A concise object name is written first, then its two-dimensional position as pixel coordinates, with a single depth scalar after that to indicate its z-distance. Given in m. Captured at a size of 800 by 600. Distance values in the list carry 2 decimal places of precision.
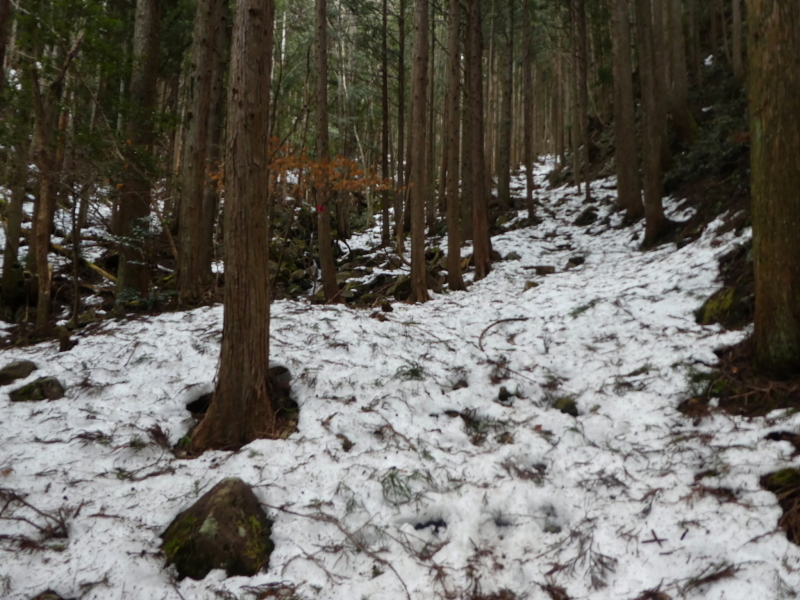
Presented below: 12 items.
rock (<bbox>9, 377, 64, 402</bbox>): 4.40
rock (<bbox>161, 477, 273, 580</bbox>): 2.80
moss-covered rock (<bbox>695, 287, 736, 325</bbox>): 5.65
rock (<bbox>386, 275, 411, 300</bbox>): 10.01
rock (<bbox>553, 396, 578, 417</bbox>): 4.71
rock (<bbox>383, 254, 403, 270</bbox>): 12.45
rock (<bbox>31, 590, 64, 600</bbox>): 2.46
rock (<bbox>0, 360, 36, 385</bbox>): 4.62
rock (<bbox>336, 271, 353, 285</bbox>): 11.87
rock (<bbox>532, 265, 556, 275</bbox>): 10.97
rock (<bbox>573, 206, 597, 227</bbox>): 14.61
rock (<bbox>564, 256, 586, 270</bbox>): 11.25
